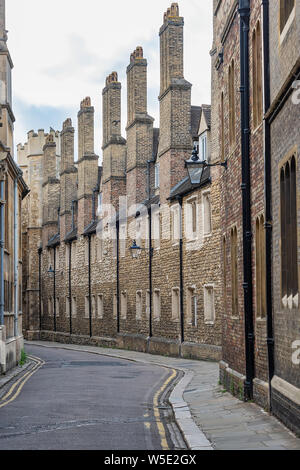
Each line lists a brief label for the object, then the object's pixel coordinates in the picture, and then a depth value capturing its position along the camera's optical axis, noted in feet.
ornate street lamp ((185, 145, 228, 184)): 53.52
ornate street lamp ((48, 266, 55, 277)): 185.88
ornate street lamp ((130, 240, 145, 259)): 111.55
